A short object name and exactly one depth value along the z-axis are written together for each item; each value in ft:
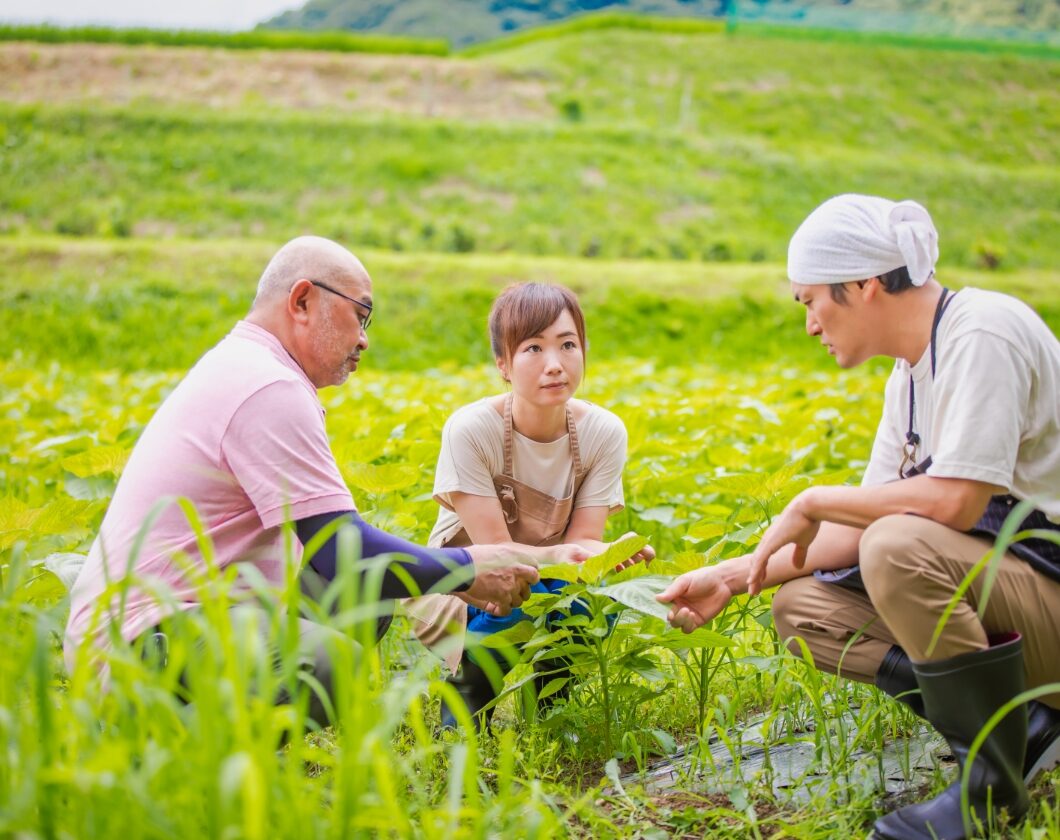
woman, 7.35
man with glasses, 5.82
